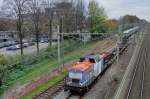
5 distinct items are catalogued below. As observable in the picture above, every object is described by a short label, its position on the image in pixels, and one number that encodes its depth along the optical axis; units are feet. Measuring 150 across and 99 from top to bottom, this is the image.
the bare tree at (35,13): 156.02
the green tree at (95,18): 250.37
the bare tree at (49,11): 176.63
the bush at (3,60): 105.77
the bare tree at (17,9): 137.35
